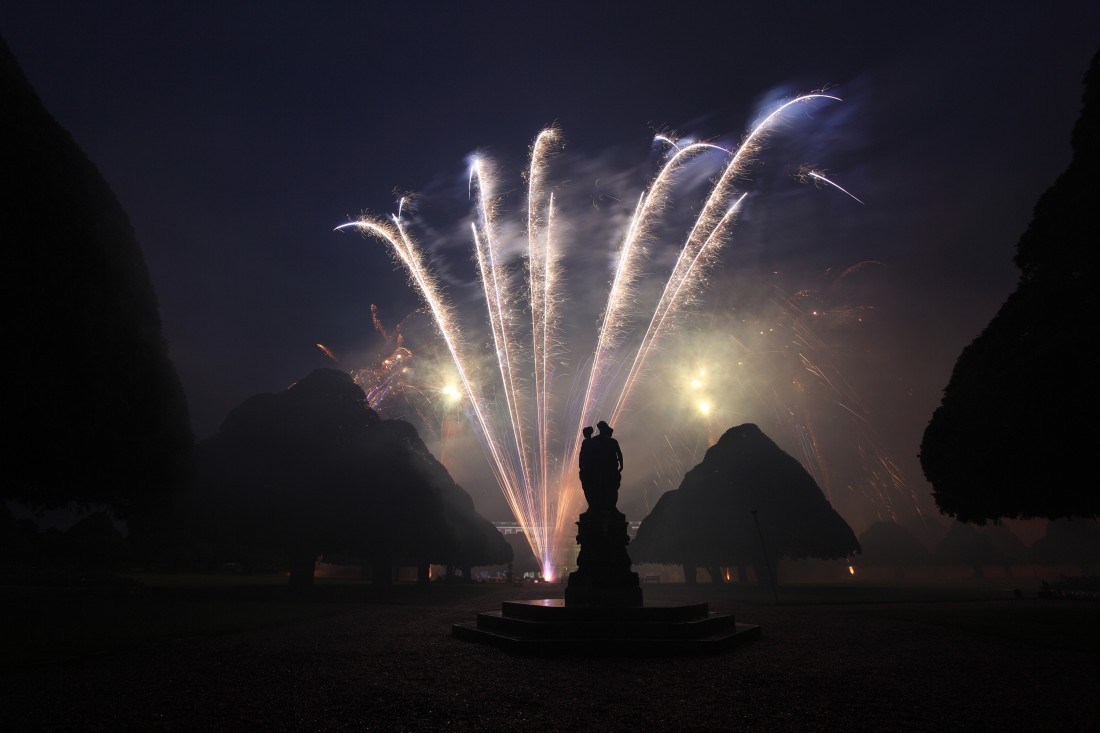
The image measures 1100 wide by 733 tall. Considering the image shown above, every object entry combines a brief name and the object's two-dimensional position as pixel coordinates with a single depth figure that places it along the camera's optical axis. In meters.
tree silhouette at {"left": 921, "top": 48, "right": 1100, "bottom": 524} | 14.91
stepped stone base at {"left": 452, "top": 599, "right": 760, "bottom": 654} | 10.30
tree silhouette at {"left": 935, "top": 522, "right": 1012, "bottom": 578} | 68.50
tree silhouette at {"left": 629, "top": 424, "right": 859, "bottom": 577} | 42.59
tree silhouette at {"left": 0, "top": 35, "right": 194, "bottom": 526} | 13.02
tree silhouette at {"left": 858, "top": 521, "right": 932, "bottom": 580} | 74.44
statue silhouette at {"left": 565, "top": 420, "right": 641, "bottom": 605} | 14.41
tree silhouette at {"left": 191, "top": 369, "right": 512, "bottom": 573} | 31.16
